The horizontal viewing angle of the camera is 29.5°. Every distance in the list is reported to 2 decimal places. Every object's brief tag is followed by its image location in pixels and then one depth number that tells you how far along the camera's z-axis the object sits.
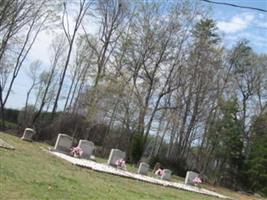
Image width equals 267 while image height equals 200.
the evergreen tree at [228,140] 44.34
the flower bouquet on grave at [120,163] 23.69
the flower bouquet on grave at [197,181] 27.79
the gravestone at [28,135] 24.90
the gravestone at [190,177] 27.91
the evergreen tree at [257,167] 43.75
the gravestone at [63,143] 23.53
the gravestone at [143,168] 24.75
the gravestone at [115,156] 24.31
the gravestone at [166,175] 25.84
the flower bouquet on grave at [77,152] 22.83
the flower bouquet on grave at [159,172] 26.45
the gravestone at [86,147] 23.60
